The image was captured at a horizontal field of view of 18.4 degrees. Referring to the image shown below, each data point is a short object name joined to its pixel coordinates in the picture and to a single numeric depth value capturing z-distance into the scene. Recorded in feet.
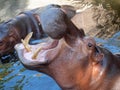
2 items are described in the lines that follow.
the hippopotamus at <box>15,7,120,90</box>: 7.27
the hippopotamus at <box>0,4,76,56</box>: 15.31
